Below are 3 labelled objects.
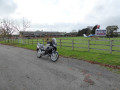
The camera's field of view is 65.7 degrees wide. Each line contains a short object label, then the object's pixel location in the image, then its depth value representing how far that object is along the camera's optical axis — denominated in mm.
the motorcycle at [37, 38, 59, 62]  5789
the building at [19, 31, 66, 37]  69425
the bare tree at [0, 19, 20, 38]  22108
